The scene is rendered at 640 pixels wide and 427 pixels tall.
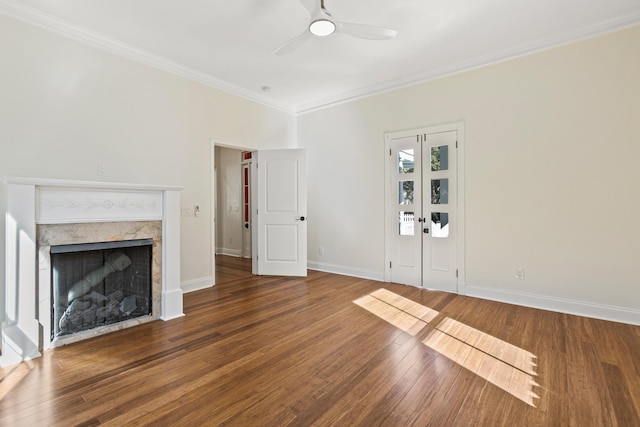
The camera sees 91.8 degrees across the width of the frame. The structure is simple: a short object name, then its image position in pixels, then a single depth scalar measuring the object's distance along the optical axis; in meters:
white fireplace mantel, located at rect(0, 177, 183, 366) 2.39
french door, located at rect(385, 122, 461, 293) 4.23
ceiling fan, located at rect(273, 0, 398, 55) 2.55
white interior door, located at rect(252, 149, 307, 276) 5.18
